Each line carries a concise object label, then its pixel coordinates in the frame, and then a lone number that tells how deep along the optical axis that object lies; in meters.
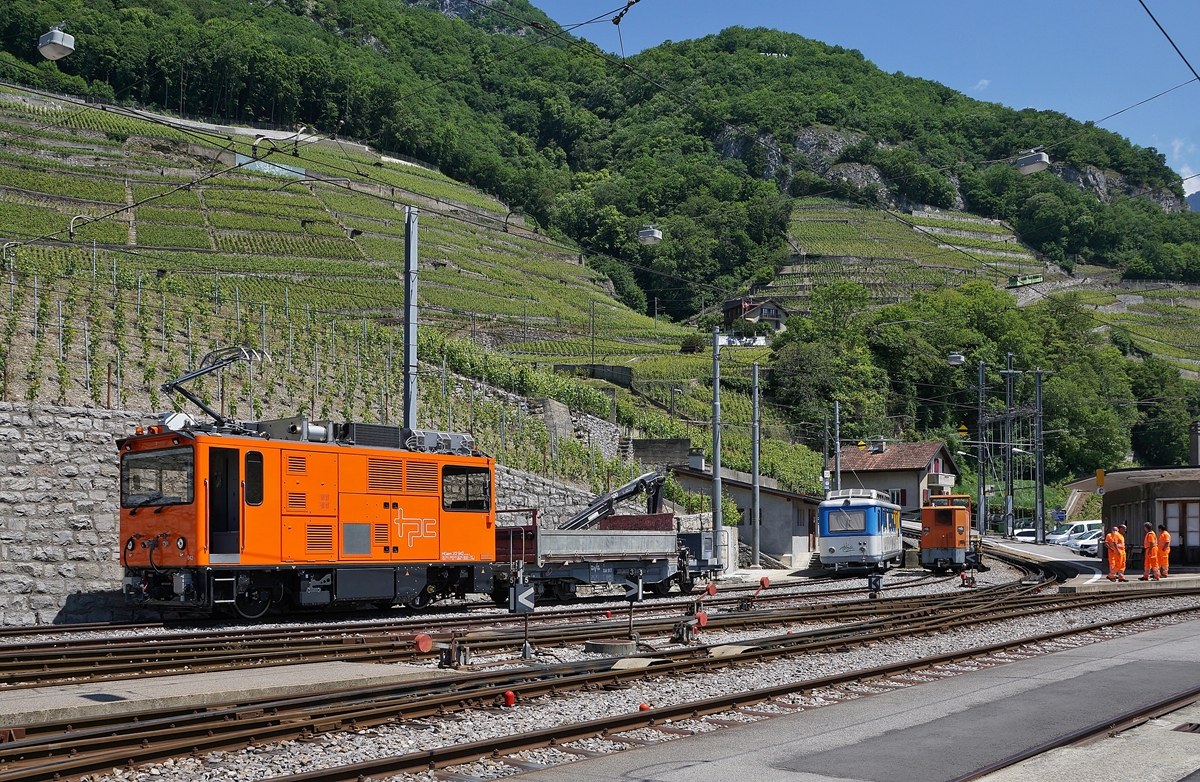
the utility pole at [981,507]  59.30
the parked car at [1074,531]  59.06
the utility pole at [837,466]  49.87
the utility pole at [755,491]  37.09
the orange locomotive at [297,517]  17.94
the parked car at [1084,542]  52.34
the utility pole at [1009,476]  64.06
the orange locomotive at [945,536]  39.78
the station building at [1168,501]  36.12
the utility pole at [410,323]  22.78
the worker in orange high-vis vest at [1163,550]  31.50
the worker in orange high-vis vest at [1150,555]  30.98
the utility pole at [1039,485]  60.50
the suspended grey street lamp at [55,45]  17.42
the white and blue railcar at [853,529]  36.97
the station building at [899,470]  70.69
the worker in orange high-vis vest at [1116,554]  30.70
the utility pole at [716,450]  33.44
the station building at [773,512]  45.12
